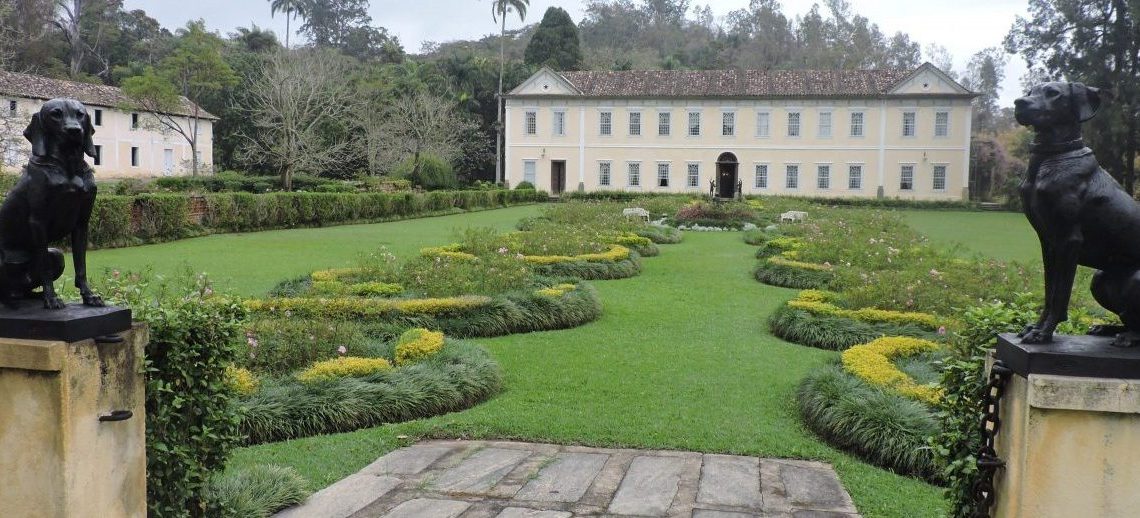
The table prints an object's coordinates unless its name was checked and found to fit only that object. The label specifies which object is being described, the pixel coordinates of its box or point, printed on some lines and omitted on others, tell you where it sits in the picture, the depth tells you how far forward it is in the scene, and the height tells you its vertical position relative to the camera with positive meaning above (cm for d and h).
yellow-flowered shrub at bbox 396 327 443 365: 664 -113
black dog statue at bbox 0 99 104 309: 279 -2
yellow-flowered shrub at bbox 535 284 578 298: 940 -97
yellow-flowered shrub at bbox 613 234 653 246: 1656 -70
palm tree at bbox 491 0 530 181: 5038 +1149
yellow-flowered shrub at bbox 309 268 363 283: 1041 -91
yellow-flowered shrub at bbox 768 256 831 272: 1252 -86
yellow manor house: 3894 +348
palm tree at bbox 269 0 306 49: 5791 +1301
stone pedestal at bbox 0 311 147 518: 266 -72
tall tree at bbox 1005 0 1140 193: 3266 +628
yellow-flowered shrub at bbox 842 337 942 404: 546 -114
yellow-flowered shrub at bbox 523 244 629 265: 1262 -82
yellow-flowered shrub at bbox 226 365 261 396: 525 -115
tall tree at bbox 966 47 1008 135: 6375 +981
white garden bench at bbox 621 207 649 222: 2385 -20
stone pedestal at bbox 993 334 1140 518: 248 -65
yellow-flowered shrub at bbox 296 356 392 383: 582 -117
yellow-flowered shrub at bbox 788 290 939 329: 821 -105
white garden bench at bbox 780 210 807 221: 2368 -25
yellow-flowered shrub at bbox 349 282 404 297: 931 -96
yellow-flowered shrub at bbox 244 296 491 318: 802 -101
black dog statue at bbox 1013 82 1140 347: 259 +0
